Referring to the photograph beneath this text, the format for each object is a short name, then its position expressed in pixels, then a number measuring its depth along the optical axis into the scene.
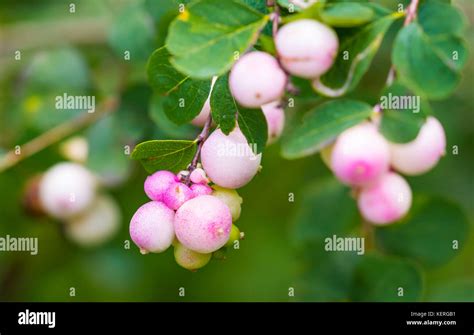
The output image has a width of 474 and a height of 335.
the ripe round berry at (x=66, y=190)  0.39
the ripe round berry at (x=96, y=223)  0.40
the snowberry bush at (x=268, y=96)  0.28
